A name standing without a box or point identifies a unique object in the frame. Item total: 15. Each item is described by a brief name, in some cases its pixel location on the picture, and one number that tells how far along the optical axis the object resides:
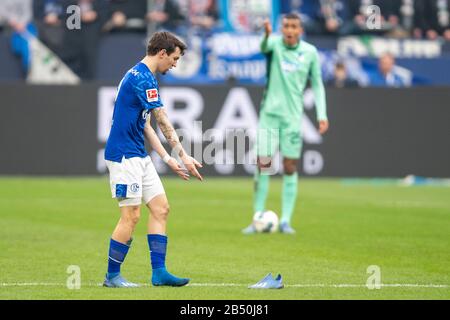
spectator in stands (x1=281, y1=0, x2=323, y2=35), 25.09
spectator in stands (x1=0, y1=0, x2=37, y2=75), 22.91
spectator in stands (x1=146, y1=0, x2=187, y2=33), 23.98
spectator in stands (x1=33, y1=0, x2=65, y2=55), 23.00
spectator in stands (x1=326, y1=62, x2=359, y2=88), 22.69
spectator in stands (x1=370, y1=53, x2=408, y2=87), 24.53
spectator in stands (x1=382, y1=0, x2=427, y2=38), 26.33
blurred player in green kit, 13.95
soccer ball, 13.60
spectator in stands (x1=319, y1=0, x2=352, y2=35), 25.34
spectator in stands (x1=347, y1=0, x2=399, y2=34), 25.61
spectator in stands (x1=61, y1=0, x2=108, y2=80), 23.08
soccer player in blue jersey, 8.96
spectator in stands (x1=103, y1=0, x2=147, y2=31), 24.00
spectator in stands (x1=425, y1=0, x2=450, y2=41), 26.59
